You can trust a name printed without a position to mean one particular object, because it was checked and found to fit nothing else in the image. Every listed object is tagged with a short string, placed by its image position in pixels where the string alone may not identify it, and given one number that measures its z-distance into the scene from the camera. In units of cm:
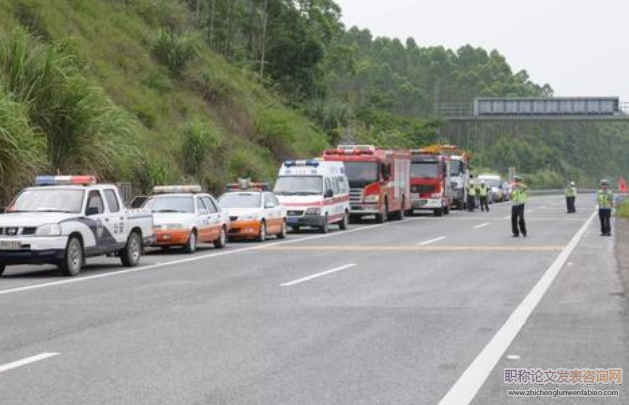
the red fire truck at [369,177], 3503
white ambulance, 2908
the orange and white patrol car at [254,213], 2536
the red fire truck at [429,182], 4219
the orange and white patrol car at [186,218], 2173
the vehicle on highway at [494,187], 6481
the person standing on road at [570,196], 4375
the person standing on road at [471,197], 4878
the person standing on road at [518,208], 2644
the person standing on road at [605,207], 2675
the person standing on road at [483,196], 4878
